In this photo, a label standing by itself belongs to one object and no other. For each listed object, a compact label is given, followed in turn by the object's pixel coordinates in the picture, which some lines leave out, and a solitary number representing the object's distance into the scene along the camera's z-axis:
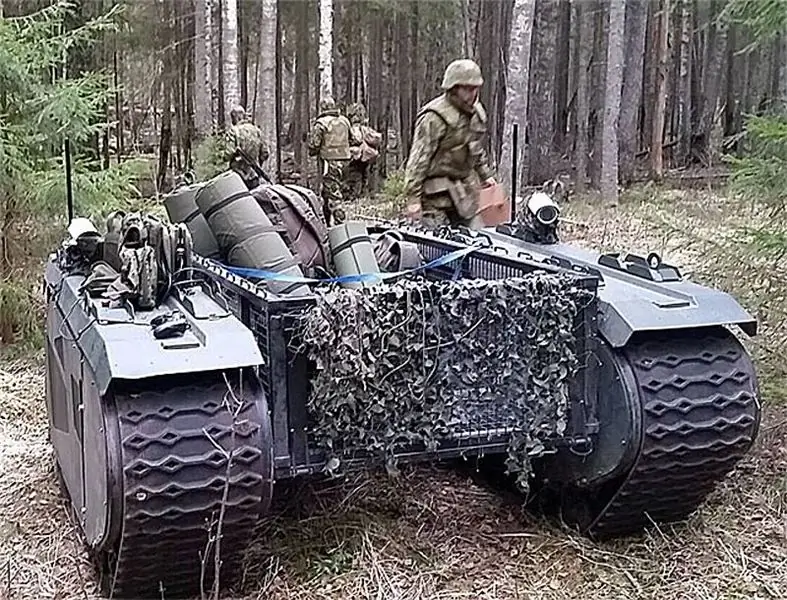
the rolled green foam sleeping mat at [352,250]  4.93
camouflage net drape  3.75
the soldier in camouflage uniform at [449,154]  6.58
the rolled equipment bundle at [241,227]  4.62
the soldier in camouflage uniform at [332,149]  16.09
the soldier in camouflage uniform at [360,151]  17.36
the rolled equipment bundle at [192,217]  4.88
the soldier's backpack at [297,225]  4.97
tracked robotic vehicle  3.51
